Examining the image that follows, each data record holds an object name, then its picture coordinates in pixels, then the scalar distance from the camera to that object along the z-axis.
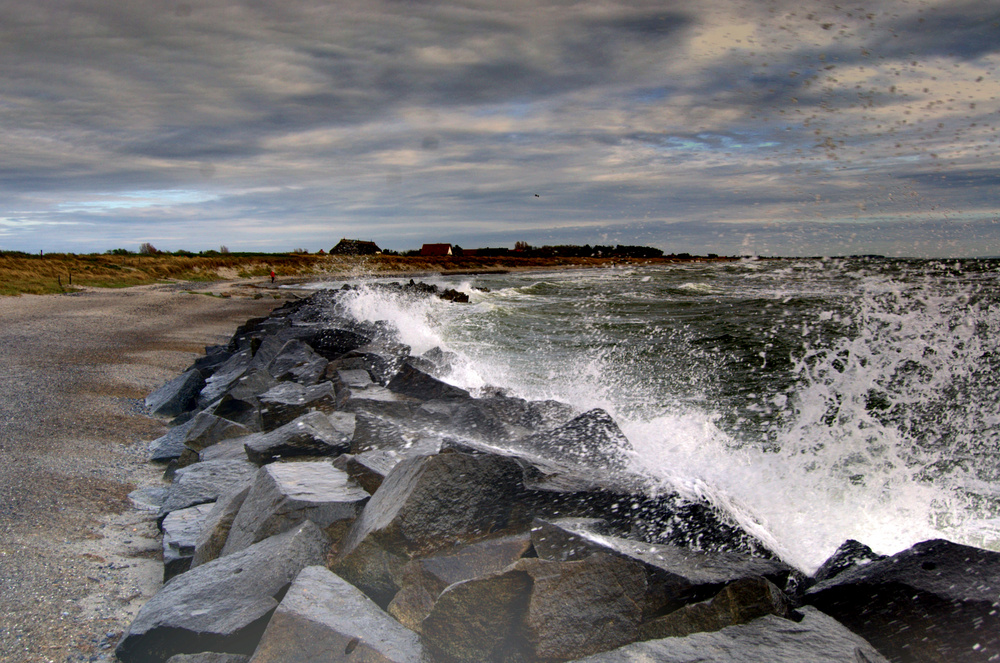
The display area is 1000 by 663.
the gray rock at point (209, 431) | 4.60
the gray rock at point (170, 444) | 4.68
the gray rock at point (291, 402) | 4.79
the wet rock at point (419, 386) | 5.57
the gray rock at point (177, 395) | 6.18
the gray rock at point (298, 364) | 6.33
